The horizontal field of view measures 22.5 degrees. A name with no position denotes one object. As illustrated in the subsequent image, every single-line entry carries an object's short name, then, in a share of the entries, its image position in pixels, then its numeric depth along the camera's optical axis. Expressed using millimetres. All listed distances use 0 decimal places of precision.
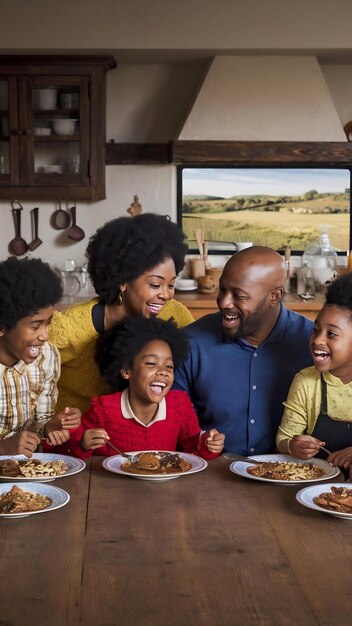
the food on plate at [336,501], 1793
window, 5680
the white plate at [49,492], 1838
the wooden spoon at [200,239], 5625
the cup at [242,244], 5633
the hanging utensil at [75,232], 5613
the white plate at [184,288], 5441
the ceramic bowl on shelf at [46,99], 5328
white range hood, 5320
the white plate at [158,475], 2055
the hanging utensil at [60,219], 5621
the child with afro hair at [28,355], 2521
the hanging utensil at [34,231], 5613
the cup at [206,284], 5371
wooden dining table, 1364
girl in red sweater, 2531
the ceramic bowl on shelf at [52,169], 5367
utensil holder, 5551
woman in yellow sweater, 2838
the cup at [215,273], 5453
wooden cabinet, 5289
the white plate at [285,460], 2020
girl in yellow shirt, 2410
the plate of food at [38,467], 2047
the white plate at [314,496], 1769
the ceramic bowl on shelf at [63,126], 5336
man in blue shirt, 2748
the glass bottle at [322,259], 5461
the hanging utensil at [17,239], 5605
